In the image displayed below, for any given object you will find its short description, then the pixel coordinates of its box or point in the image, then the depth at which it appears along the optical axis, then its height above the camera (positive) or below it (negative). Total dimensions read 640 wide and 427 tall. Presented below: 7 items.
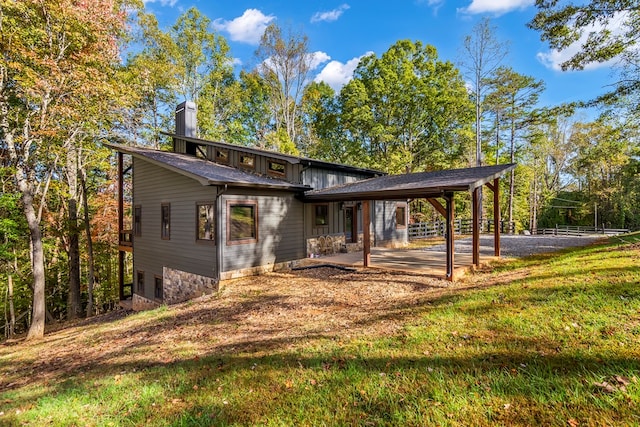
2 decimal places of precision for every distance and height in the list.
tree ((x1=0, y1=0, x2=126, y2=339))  8.77 +4.64
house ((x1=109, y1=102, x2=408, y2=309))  8.96 +0.03
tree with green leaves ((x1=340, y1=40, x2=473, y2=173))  21.86 +8.13
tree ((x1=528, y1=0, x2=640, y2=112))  8.92 +5.82
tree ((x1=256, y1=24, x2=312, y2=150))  20.69 +11.01
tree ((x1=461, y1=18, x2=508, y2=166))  17.17 +9.58
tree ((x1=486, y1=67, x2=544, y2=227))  20.02 +8.45
